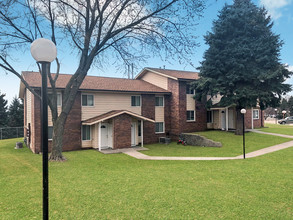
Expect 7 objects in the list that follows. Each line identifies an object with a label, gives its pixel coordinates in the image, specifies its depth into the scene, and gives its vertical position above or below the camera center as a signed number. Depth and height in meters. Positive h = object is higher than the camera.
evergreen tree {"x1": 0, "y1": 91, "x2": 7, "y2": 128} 39.47 +1.14
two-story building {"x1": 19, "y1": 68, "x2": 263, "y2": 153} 17.08 +0.35
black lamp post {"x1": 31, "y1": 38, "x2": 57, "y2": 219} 3.50 +0.72
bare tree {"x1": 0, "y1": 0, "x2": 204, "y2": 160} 12.36 +5.02
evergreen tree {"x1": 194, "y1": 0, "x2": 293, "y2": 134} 19.17 +4.96
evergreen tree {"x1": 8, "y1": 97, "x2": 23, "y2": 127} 39.60 +0.37
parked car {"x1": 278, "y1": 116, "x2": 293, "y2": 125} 41.97 -1.33
